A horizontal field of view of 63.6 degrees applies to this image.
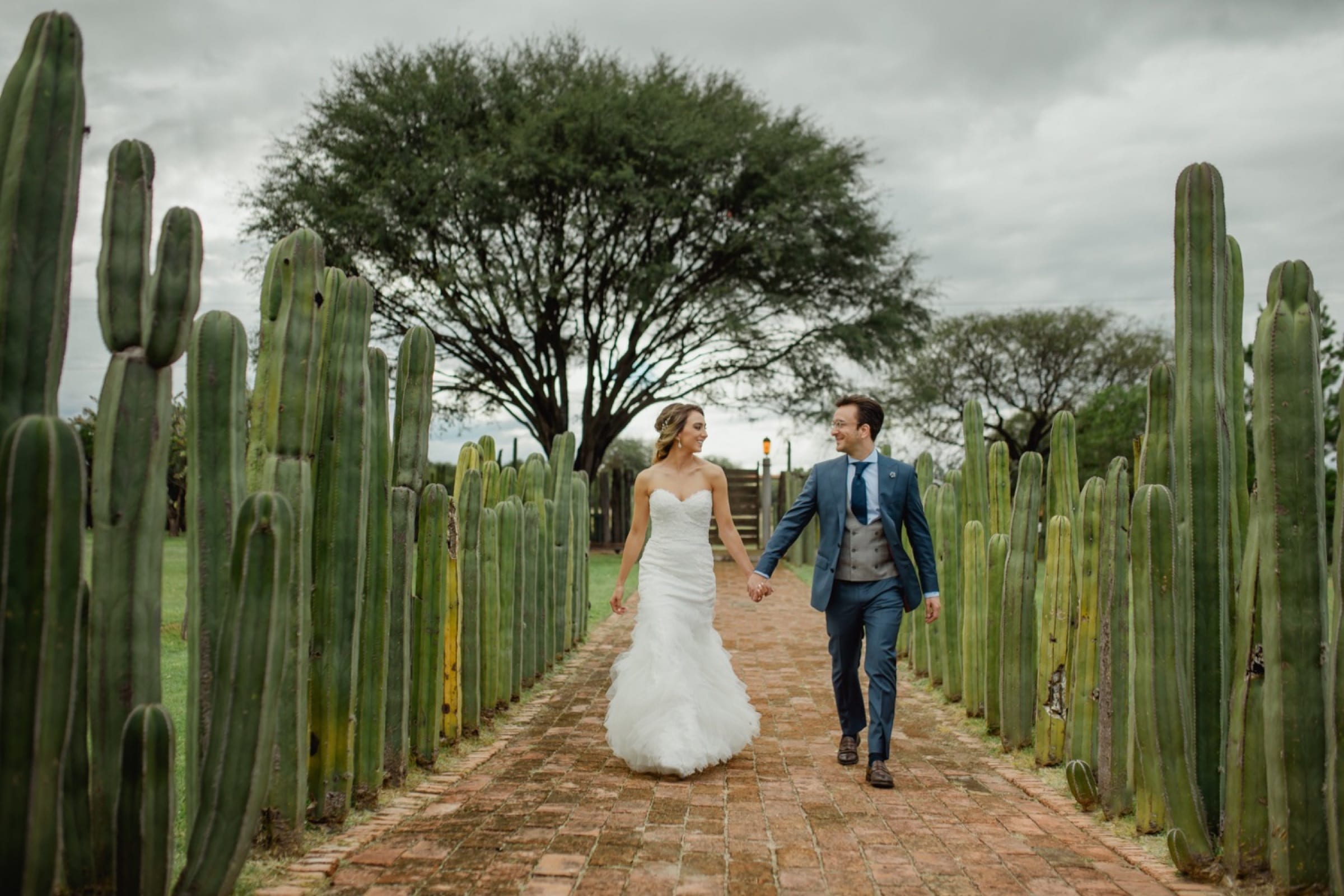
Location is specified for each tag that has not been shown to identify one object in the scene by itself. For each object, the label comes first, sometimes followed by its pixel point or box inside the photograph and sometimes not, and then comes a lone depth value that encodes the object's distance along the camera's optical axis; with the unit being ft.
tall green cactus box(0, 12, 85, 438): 9.11
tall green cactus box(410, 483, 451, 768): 17.58
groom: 18.33
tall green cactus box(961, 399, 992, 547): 24.68
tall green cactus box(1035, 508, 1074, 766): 18.25
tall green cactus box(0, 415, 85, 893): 8.43
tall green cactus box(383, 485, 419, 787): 16.11
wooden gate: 86.79
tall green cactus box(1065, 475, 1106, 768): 16.83
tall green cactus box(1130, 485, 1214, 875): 12.45
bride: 17.60
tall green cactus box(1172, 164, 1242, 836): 12.86
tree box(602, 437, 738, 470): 216.19
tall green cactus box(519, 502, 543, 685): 25.68
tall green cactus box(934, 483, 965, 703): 25.61
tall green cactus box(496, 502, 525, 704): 23.43
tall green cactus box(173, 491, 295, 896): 10.14
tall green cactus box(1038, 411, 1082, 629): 18.94
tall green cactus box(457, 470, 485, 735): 20.34
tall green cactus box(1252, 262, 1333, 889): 11.05
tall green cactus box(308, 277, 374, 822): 13.84
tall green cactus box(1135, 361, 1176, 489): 13.46
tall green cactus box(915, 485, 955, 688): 27.48
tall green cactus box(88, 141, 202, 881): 9.78
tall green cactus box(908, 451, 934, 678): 30.23
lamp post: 81.66
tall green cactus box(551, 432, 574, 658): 31.55
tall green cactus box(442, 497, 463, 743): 19.52
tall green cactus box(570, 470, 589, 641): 35.09
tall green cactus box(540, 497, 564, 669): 29.17
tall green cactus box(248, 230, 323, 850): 12.26
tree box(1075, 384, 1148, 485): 95.25
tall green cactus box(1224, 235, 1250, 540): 13.28
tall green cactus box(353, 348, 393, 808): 14.94
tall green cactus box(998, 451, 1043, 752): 19.52
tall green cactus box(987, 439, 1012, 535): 22.93
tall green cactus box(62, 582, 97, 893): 9.56
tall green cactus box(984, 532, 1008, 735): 21.13
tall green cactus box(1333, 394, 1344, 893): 10.14
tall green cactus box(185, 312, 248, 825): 10.85
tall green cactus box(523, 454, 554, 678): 28.07
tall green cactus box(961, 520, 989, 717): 22.72
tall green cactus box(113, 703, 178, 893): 9.48
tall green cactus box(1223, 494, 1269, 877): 11.70
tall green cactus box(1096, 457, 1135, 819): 15.21
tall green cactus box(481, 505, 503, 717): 22.09
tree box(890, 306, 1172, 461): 123.75
